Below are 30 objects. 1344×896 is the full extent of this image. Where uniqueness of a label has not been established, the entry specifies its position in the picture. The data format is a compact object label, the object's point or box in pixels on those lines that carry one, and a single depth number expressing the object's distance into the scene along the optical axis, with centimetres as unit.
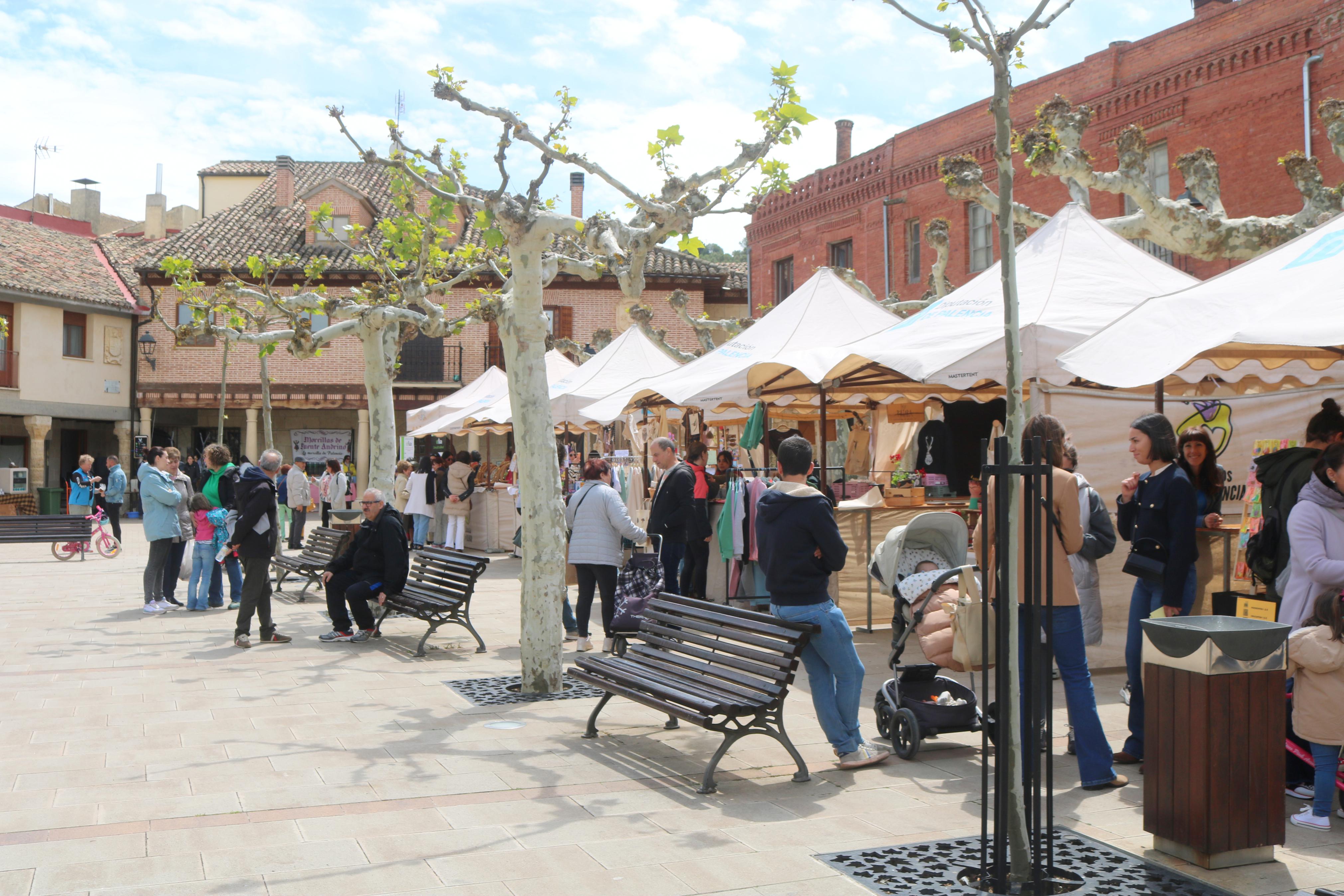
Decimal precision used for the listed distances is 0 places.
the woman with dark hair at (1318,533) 493
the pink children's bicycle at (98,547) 1916
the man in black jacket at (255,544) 987
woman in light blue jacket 1182
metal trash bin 431
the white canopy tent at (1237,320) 606
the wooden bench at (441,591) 955
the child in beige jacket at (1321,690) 470
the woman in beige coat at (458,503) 1855
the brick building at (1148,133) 1939
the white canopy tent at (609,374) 1584
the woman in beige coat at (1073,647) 536
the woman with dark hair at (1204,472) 660
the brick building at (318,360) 3619
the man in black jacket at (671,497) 1024
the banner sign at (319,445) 3747
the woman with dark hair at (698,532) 1058
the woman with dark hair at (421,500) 1894
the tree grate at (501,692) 777
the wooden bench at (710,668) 560
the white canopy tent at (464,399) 2181
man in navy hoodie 585
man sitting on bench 1007
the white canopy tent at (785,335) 1188
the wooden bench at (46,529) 1906
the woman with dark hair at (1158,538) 579
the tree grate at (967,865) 418
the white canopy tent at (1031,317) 878
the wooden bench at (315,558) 1295
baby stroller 614
